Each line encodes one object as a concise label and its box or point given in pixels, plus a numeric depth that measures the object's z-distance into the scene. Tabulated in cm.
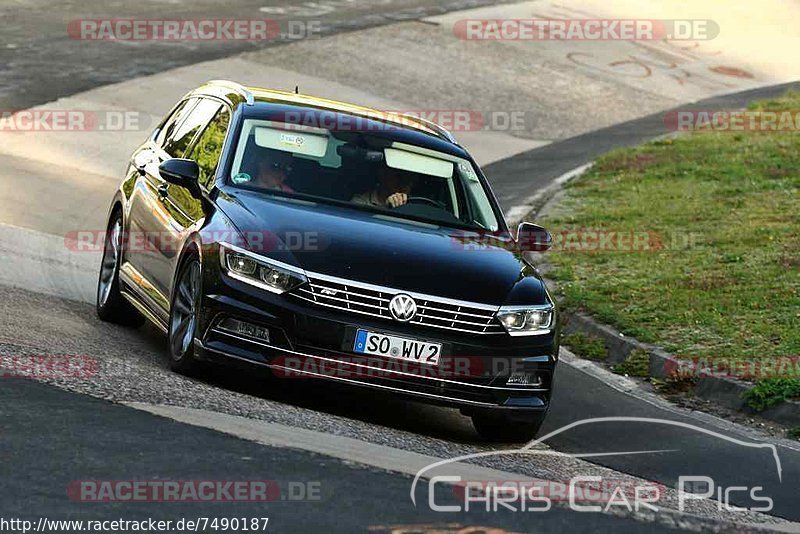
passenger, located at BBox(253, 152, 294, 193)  1981
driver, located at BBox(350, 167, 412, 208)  1998
